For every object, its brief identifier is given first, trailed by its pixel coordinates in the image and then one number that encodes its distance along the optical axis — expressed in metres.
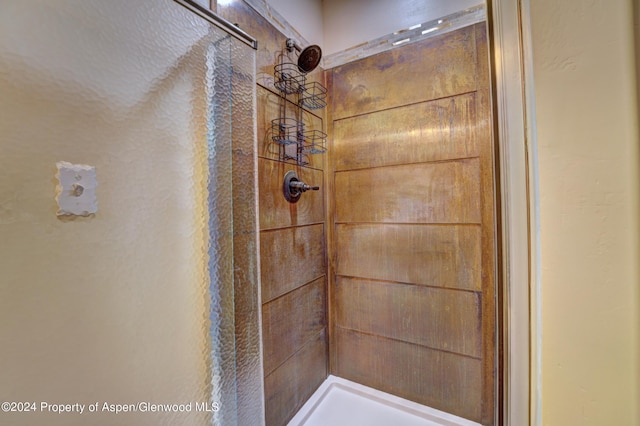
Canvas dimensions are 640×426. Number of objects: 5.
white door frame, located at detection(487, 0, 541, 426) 0.45
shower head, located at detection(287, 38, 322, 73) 1.37
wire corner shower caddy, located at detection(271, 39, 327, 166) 1.33
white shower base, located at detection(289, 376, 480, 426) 1.40
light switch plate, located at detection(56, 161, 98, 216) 0.60
